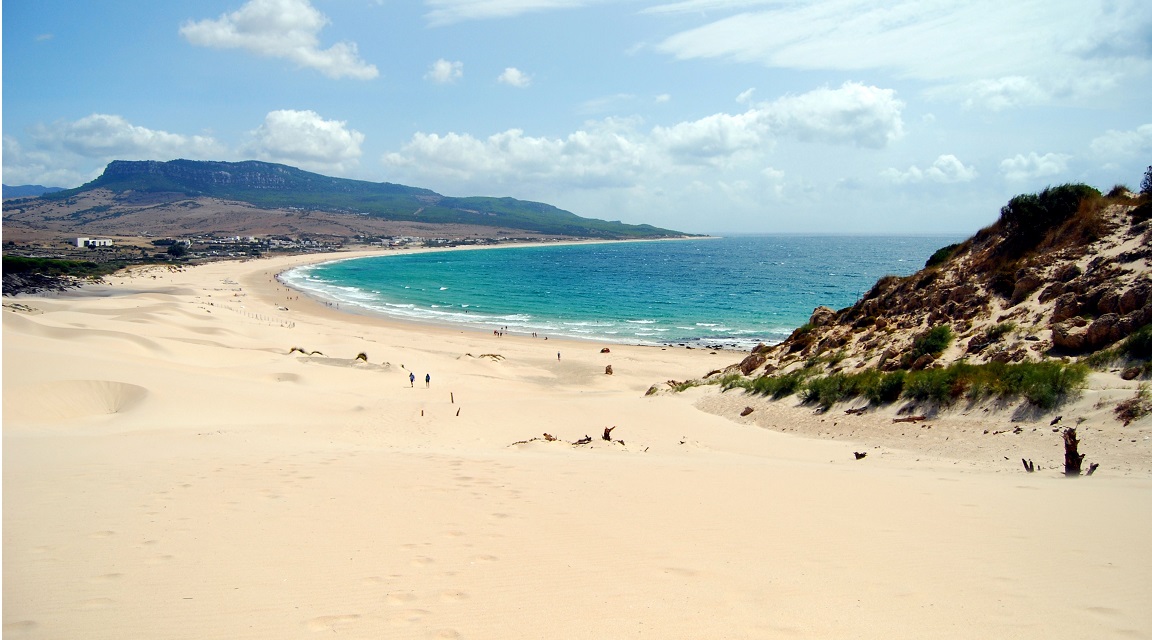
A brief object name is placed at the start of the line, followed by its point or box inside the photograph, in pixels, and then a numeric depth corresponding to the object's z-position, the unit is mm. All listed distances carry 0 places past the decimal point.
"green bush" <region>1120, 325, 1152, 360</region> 12664
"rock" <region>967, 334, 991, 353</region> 15836
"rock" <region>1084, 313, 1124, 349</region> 13664
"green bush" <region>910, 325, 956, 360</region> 16609
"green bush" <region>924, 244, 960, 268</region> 22500
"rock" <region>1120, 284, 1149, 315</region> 13788
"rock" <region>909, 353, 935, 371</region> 16250
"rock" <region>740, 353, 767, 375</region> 23406
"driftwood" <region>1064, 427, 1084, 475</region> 9328
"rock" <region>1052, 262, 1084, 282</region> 16188
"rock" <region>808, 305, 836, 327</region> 23922
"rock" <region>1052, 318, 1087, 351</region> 14091
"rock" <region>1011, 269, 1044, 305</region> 16922
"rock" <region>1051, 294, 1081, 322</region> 15086
